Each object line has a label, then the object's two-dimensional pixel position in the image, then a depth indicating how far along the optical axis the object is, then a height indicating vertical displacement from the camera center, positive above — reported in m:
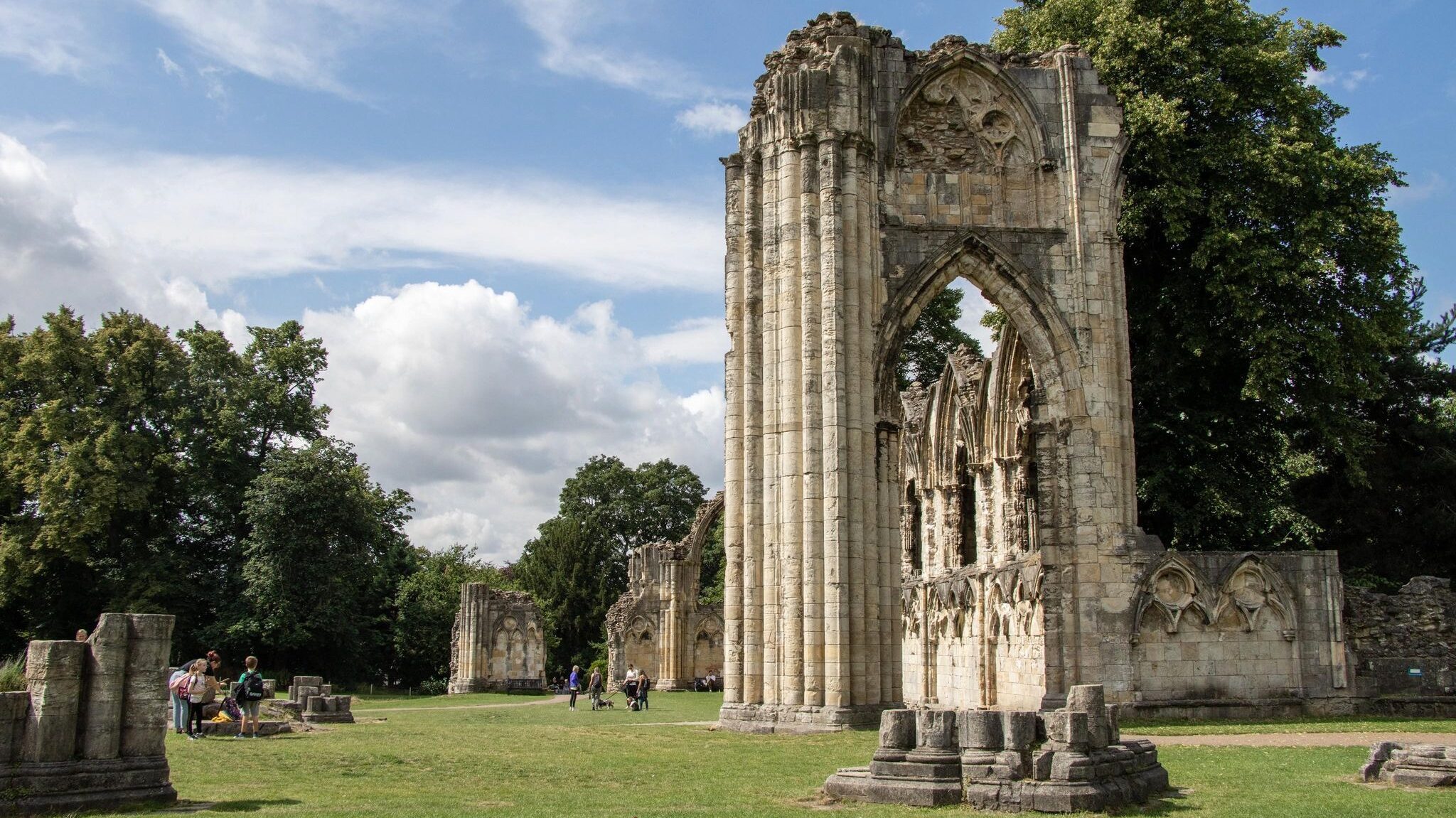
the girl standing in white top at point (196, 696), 15.81 -0.62
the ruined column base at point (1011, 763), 8.89 -0.84
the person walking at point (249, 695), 16.44 -0.63
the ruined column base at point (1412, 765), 9.80 -0.93
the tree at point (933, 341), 36.50 +8.81
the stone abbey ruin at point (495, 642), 38.47 +0.13
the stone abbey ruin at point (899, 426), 18.27 +3.47
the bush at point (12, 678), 9.56 -0.24
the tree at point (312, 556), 34.50 +2.55
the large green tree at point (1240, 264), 22.58 +7.01
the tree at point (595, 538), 53.66 +4.84
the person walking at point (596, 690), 26.81 -0.91
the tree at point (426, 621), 44.78 +0.90
